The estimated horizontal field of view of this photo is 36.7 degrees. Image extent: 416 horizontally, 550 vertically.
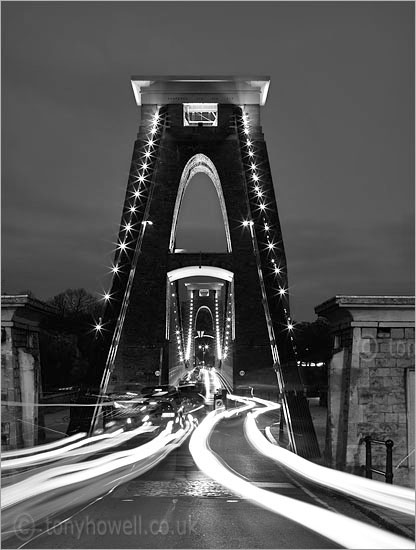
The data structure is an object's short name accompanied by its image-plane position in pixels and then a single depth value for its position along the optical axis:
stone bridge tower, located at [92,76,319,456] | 51.56
